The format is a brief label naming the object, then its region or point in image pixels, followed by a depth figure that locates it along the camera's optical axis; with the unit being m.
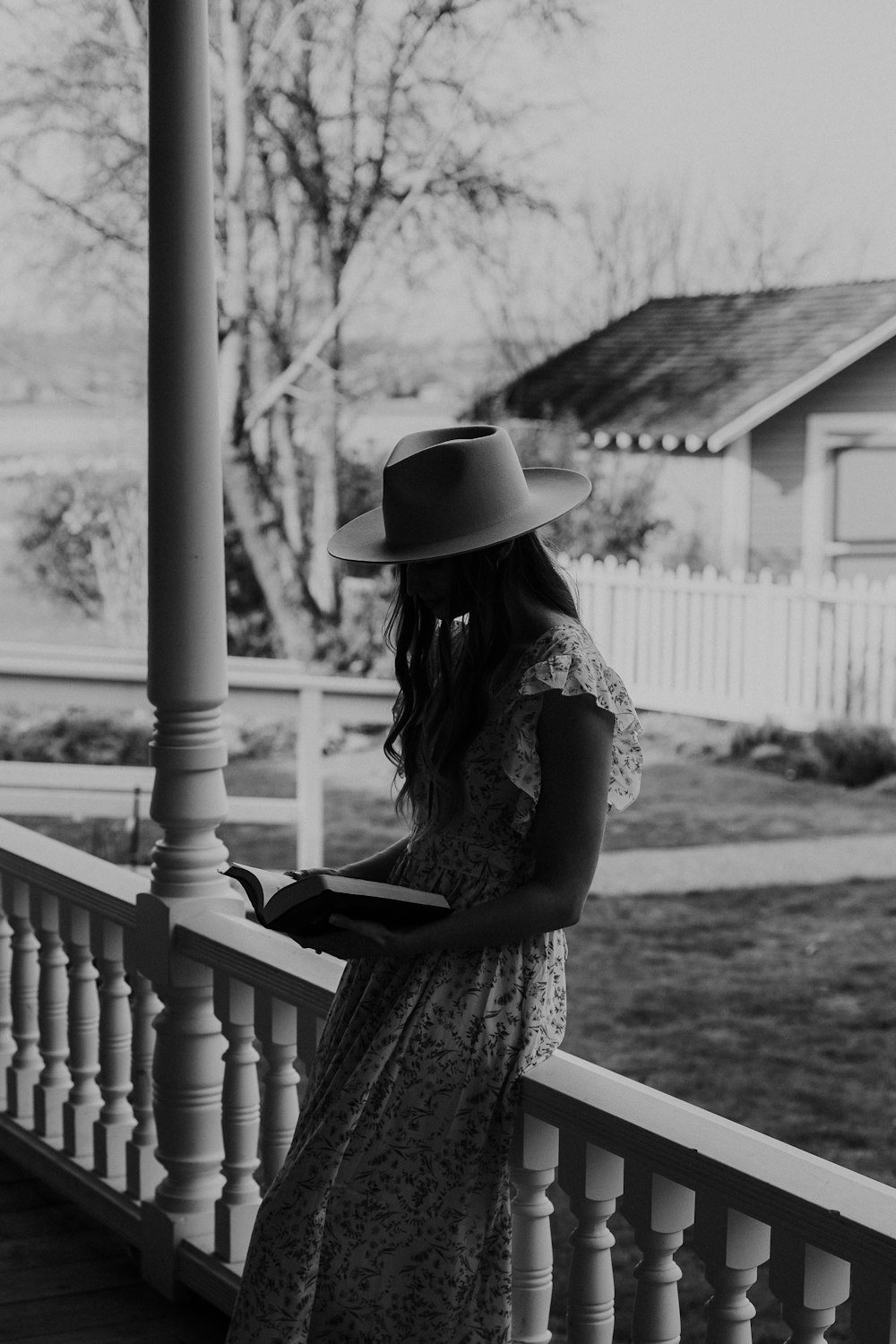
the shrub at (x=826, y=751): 10.70
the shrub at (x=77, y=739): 12.79
